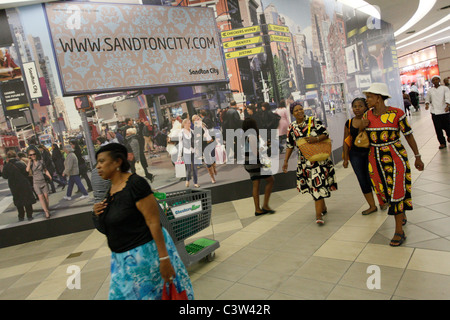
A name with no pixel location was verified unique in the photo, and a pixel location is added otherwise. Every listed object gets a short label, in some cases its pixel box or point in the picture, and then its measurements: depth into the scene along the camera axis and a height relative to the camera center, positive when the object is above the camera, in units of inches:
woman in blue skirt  76.9 -22.8
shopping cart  120.4 -33.8
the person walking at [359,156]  159.2 -31.2
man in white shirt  286.2 -26.0
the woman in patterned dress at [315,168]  160.4 -33.1
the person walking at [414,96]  732.7 -32.4
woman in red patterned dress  124.1 -24.7
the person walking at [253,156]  191.0 -23.8
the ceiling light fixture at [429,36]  663.8 +90.4
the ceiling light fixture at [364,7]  381.3 +102.2
